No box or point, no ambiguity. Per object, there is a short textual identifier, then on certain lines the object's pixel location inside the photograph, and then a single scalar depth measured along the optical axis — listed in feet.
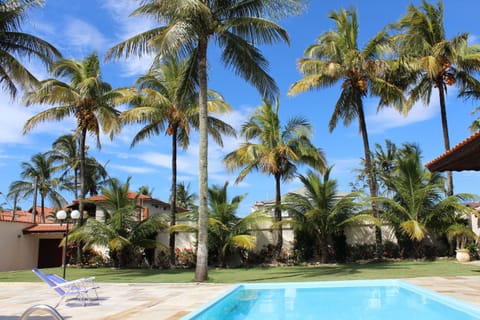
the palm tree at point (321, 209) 57.57
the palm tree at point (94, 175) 117.85
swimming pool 24.98
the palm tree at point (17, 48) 46.14
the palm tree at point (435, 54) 61.05
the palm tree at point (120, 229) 60.54
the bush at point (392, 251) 58.89
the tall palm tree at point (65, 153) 115.85
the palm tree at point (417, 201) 55.01
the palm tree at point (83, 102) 64.75
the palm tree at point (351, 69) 58.80
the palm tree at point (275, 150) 61.62
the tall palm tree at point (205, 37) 39.19
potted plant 52.29
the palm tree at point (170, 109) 60.13
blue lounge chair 27.47
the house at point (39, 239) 73.46
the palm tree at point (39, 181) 129.29
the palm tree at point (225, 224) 58.18
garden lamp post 45.46
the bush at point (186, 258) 62.90
